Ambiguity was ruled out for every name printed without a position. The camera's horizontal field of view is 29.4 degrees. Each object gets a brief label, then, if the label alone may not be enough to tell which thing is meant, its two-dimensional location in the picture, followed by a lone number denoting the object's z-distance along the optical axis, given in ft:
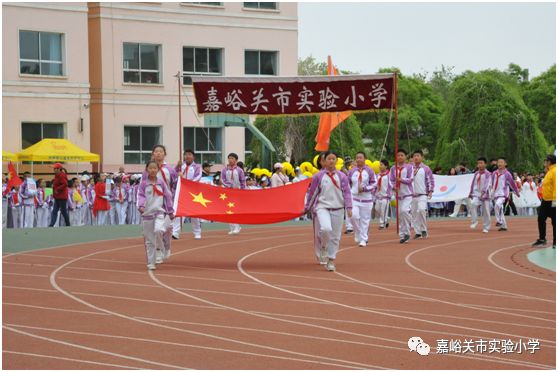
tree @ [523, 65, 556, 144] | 213.25
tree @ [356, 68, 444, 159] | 214.07
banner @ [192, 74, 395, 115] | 71.00
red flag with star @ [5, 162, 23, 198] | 92.94
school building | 127.13
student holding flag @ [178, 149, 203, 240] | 73.61
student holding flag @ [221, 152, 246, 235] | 75.20
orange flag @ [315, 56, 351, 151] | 97.27
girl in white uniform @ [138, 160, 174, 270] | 52.42
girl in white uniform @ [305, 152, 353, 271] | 51.96
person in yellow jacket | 61.36
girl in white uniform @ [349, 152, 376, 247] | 69.77
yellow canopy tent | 109.50
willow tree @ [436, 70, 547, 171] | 147.43
